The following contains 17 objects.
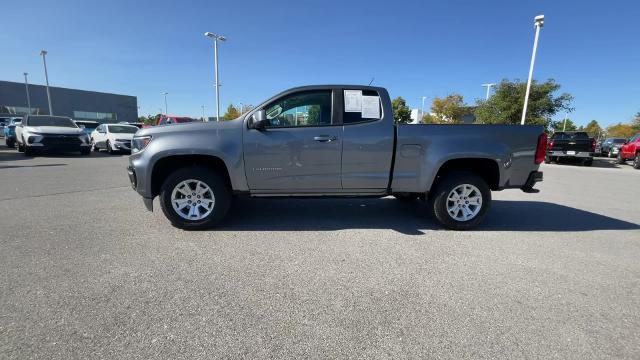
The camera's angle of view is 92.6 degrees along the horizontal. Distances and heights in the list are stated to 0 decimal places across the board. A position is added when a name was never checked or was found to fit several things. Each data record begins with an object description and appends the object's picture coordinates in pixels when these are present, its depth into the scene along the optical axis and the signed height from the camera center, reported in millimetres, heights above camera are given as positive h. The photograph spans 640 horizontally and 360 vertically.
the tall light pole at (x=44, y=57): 35478 +8153
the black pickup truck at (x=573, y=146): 15195 -197
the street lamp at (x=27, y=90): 47403 +5269
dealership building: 48125 +4484
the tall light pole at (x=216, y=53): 25066 +6739
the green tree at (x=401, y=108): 46469 +4753
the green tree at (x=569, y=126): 67862 +3781
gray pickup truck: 4023 -274
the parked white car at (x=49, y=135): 11828 -282
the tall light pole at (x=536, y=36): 16247 +5674
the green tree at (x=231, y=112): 52734 +3677
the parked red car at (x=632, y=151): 15230 -371
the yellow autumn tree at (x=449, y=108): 36656 +3691
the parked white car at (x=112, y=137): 14875 -388
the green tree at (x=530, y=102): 21531 +2736
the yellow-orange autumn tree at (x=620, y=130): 64106 +3136
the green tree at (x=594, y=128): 82838 +4303
